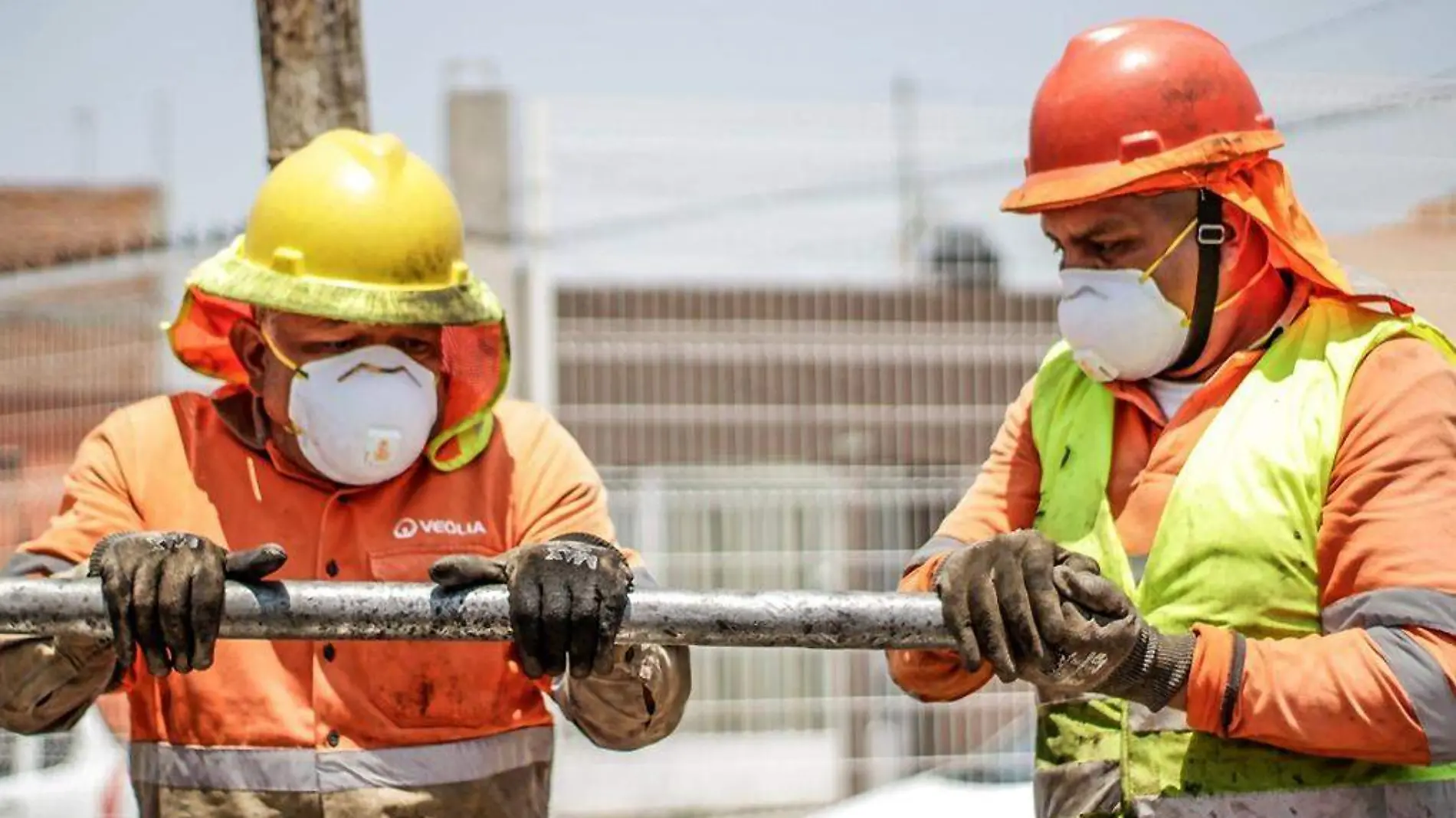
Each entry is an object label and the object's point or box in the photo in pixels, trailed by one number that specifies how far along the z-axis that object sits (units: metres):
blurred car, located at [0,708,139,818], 18.01
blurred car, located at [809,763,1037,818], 14.68
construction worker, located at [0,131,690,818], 7.06
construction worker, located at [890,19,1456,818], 5.73
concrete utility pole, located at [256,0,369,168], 9.63
